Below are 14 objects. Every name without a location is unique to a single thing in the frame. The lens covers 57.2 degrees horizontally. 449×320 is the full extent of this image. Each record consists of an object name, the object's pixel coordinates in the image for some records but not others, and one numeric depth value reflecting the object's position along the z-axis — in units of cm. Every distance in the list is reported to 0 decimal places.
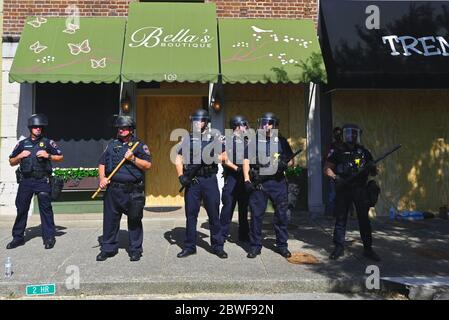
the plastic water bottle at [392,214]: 906
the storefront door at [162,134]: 979
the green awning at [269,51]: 787
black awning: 805
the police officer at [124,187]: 577
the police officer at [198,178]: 596
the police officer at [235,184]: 620
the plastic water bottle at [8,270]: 504
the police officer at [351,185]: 595
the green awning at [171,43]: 779
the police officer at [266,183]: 596
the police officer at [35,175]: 632
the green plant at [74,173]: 882
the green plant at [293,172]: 916
